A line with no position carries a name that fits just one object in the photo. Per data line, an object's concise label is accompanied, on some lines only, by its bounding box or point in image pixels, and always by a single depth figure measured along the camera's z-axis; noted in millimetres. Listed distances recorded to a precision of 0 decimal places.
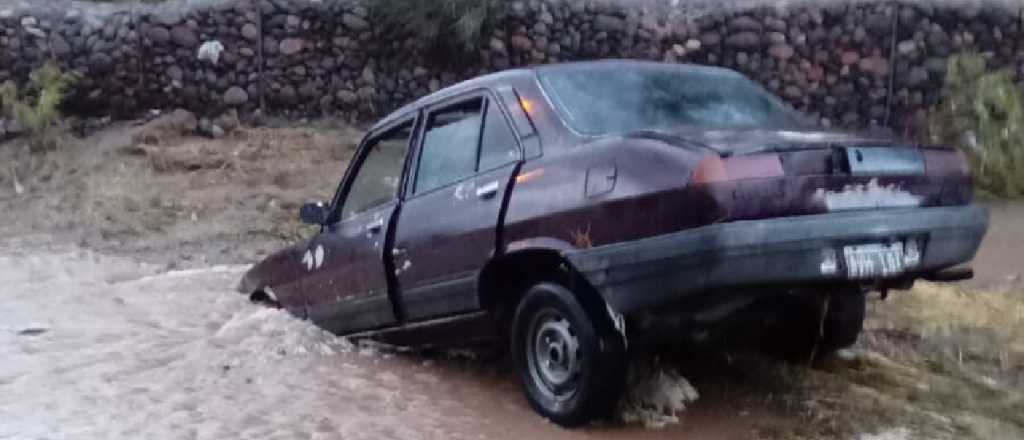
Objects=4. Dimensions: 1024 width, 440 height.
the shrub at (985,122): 11367
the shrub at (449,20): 13398
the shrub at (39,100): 13264
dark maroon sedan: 4059
